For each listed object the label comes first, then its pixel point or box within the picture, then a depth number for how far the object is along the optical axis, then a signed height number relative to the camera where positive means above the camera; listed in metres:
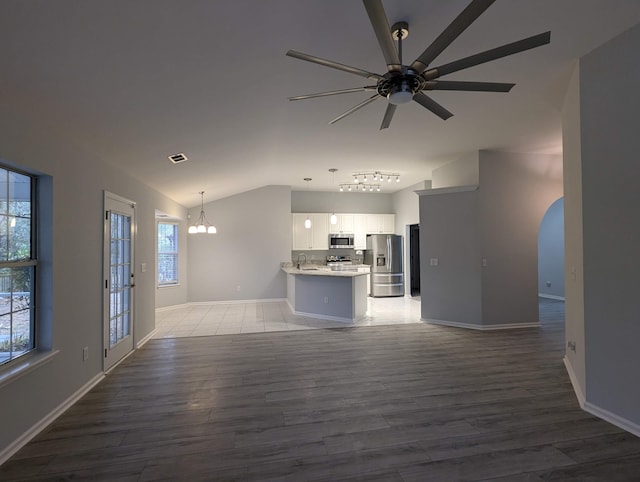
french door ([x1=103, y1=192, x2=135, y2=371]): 3.62 -0.35
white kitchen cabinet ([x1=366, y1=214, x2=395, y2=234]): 8.88 +0.66
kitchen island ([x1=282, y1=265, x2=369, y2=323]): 5.75 -0.88
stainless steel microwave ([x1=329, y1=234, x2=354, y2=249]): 8.55 +0.17
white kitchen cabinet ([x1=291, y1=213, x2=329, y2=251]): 8.37 +0.41
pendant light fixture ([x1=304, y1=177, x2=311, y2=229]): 7.34 +0.63
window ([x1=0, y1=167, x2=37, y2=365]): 2.32 -0.11
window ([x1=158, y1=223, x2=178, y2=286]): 7.24 -0.12
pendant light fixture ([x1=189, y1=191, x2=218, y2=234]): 6.86 +0.57
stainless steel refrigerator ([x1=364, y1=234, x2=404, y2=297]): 8.39 -0.49
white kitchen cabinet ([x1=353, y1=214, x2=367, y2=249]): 8.76 +0.44
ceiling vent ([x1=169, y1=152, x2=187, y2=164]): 4.07 +1.17
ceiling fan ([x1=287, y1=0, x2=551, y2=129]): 1.51 +1.02
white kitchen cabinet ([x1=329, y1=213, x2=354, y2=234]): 8.58 +0.59
